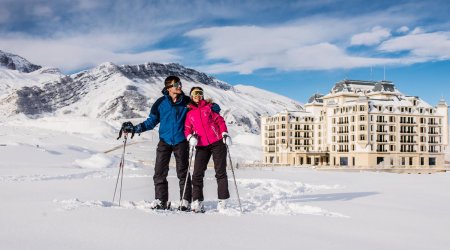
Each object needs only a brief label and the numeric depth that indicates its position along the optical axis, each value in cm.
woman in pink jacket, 932
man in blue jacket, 941
